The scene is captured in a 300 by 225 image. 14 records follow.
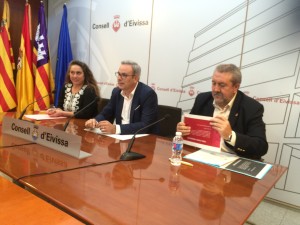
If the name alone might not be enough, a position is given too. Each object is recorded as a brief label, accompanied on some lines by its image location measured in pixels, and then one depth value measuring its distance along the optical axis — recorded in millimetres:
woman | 2986
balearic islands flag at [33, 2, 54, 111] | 3980
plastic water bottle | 1440
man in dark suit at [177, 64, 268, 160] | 1646
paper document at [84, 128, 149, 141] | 1949
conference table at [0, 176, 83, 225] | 813
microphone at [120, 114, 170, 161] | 1456
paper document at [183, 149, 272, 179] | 1370
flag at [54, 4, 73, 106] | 4102
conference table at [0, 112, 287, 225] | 886
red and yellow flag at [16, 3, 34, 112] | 3965
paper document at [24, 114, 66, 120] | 2494
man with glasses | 2420
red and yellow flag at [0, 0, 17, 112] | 3854
